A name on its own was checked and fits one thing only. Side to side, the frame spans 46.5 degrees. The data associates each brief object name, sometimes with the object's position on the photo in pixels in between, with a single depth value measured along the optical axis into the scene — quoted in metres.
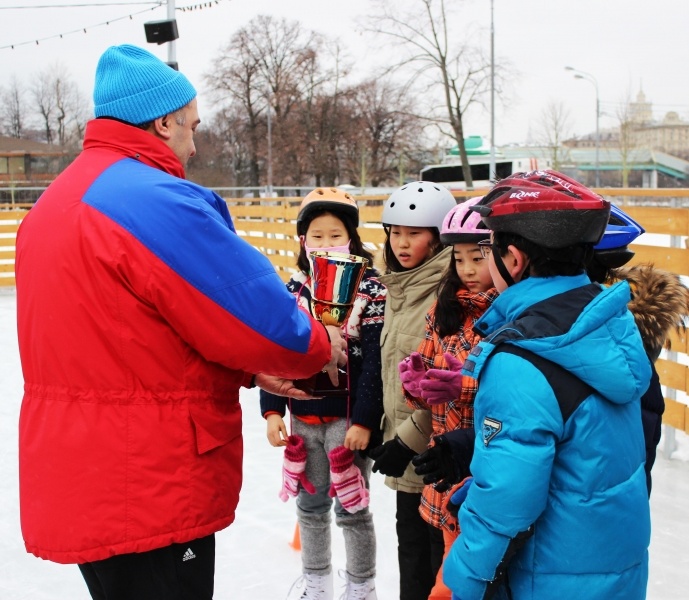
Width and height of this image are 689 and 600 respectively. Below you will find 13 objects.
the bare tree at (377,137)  50.28
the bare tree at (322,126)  50.06
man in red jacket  1.79
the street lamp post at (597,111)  37.03
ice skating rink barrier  4.97
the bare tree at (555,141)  38.92
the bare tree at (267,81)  49.72
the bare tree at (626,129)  37.00
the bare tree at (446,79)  27.05
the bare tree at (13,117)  54.16
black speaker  12.01
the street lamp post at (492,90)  26.25
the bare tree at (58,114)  51.75
